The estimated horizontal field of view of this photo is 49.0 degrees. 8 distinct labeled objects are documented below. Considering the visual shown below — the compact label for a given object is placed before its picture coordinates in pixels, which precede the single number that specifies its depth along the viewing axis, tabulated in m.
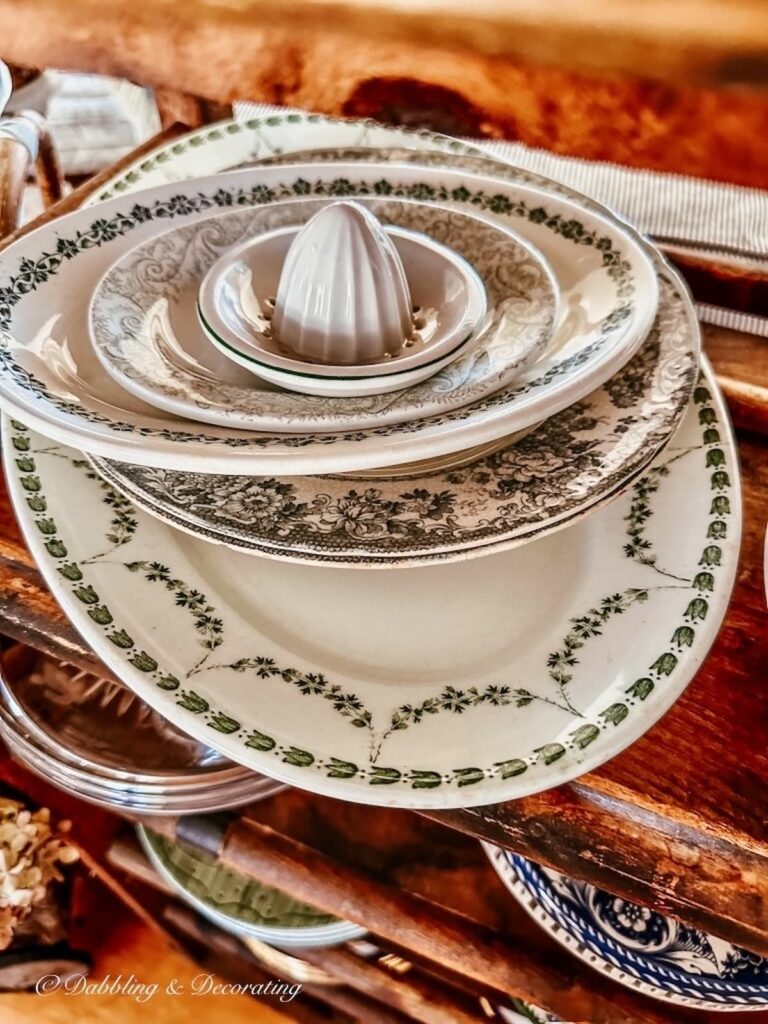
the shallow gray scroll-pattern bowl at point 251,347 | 0.27
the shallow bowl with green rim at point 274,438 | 0.24
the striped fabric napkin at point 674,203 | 0.55
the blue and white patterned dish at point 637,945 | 0.40
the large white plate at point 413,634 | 0.26
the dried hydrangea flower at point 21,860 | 0.59
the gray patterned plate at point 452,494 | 0.26
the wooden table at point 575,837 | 0.27
